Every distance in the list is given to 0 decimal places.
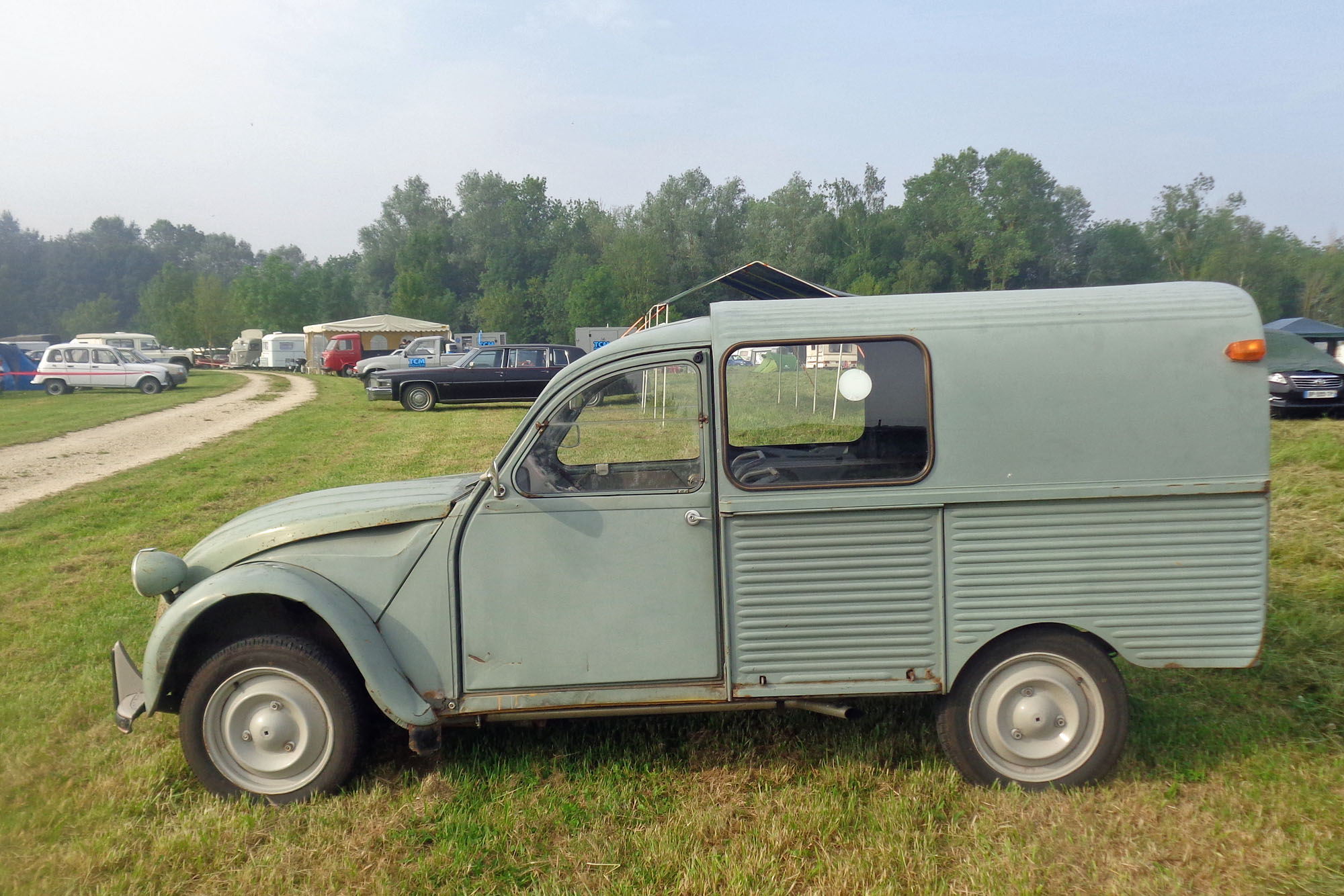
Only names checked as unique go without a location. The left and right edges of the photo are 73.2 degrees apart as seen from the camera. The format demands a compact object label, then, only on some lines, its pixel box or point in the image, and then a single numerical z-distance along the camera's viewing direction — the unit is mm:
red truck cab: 44875
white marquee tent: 46906
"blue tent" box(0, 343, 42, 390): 31141
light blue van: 3582
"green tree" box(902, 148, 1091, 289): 60312
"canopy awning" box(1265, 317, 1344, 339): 21406
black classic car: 23547
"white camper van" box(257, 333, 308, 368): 54438
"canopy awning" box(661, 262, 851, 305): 18469
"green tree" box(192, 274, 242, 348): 68188
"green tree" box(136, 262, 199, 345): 67938
